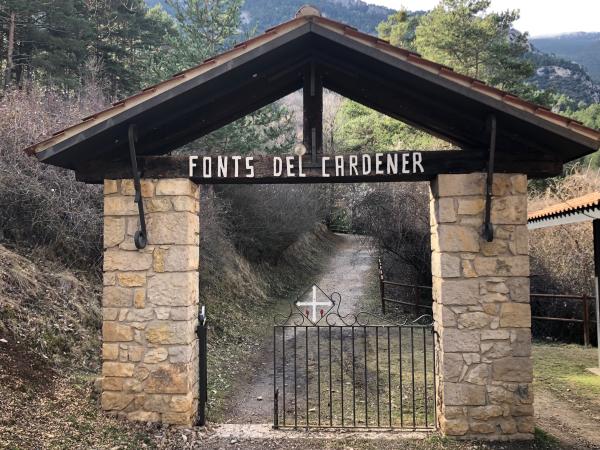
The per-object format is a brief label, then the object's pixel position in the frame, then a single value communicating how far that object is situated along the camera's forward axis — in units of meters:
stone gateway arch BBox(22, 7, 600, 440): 5.02
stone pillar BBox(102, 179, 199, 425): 5.22
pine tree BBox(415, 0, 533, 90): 19.86
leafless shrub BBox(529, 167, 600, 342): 13.44
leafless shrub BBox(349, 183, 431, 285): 14.55
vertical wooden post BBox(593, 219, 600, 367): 9.01
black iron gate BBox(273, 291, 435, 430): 6.18
